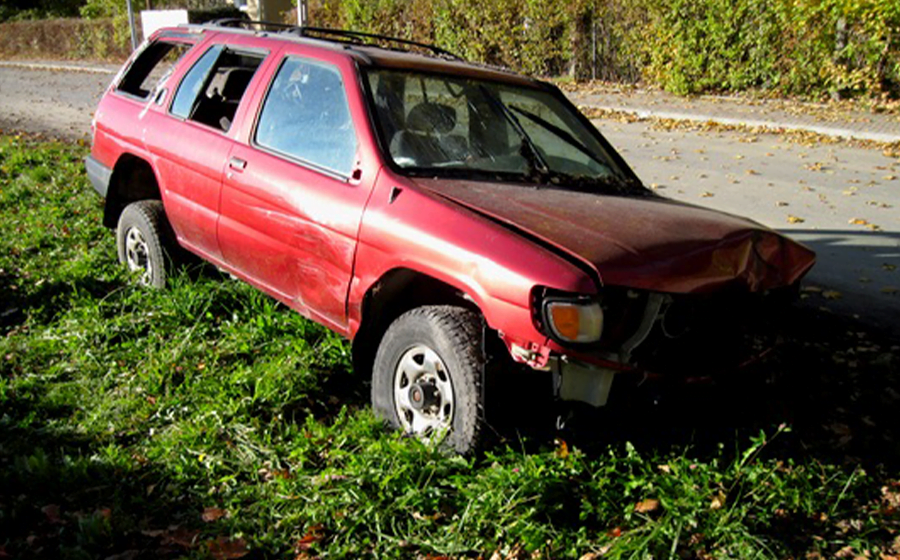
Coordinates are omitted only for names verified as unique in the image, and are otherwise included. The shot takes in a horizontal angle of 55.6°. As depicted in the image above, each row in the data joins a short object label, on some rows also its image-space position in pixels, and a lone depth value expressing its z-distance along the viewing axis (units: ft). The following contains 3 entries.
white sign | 73.15
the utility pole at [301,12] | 43.72
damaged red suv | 11.10
